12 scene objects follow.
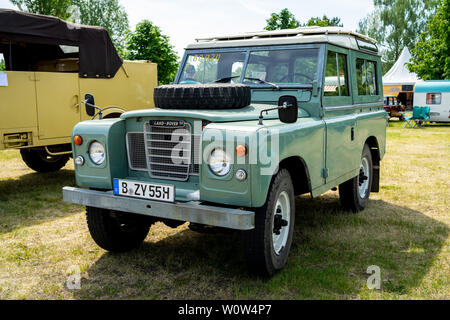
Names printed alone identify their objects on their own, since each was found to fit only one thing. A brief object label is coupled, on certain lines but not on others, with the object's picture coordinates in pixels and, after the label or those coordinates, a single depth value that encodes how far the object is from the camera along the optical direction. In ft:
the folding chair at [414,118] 73.15
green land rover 11.07
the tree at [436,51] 89.40
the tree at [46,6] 103.14
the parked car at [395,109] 89.61
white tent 107.24
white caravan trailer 76.18
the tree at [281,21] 70.38
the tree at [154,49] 49.34
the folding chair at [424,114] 72.84
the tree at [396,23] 142.41
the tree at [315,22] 89.56
